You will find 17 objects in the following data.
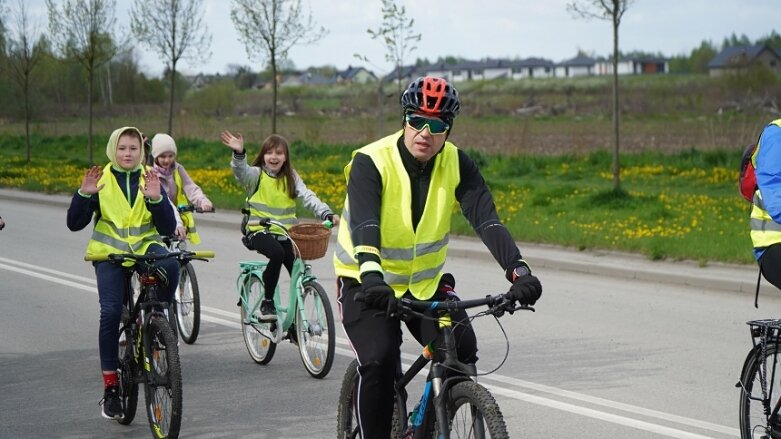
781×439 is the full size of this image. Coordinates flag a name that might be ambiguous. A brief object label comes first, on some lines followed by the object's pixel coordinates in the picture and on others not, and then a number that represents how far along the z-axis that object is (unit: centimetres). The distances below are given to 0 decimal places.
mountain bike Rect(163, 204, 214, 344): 1635
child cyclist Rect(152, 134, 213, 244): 1666
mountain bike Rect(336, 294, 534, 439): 699
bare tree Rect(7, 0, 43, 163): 6265
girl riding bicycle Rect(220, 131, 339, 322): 1473
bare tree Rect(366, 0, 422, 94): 4339
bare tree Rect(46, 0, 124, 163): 5877
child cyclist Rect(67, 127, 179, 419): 1155
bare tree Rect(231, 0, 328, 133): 4894
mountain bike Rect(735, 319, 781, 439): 915
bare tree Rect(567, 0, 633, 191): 3135
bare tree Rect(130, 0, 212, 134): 5882
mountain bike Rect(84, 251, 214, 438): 1065
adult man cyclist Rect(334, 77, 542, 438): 765
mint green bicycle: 1397
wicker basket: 1410
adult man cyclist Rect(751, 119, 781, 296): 888
